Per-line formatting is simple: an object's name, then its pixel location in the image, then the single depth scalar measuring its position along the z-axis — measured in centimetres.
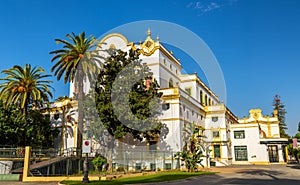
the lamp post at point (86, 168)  1606
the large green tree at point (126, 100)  2541
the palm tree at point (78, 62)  2828
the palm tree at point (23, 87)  3092
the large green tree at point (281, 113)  8207
